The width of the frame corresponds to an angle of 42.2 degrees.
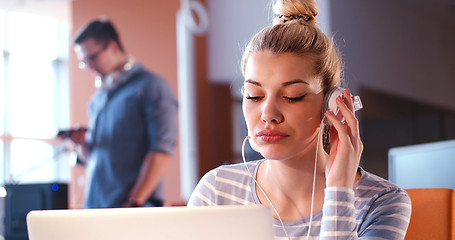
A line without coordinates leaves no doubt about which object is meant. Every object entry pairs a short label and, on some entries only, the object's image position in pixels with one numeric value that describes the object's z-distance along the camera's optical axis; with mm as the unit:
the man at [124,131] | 5086
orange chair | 1340
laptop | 770
